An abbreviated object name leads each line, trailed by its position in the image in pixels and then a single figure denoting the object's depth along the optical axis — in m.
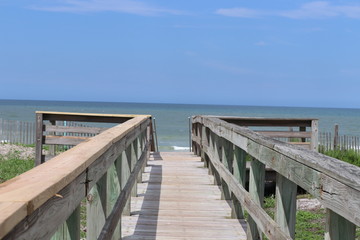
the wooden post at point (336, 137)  19.72
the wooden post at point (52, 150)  10.95
